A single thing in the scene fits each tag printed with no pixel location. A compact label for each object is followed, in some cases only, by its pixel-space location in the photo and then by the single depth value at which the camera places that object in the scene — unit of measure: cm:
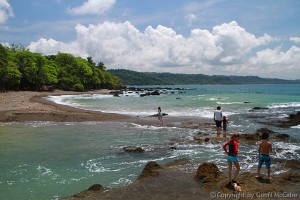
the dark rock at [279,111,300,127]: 2759
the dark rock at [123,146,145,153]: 1620
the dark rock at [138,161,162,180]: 1141
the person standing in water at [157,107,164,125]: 2734
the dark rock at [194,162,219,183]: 1066
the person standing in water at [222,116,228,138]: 2099
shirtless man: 1066
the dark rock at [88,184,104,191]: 1027
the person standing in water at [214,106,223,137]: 2092
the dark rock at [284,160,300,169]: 1275
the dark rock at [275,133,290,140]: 2033
